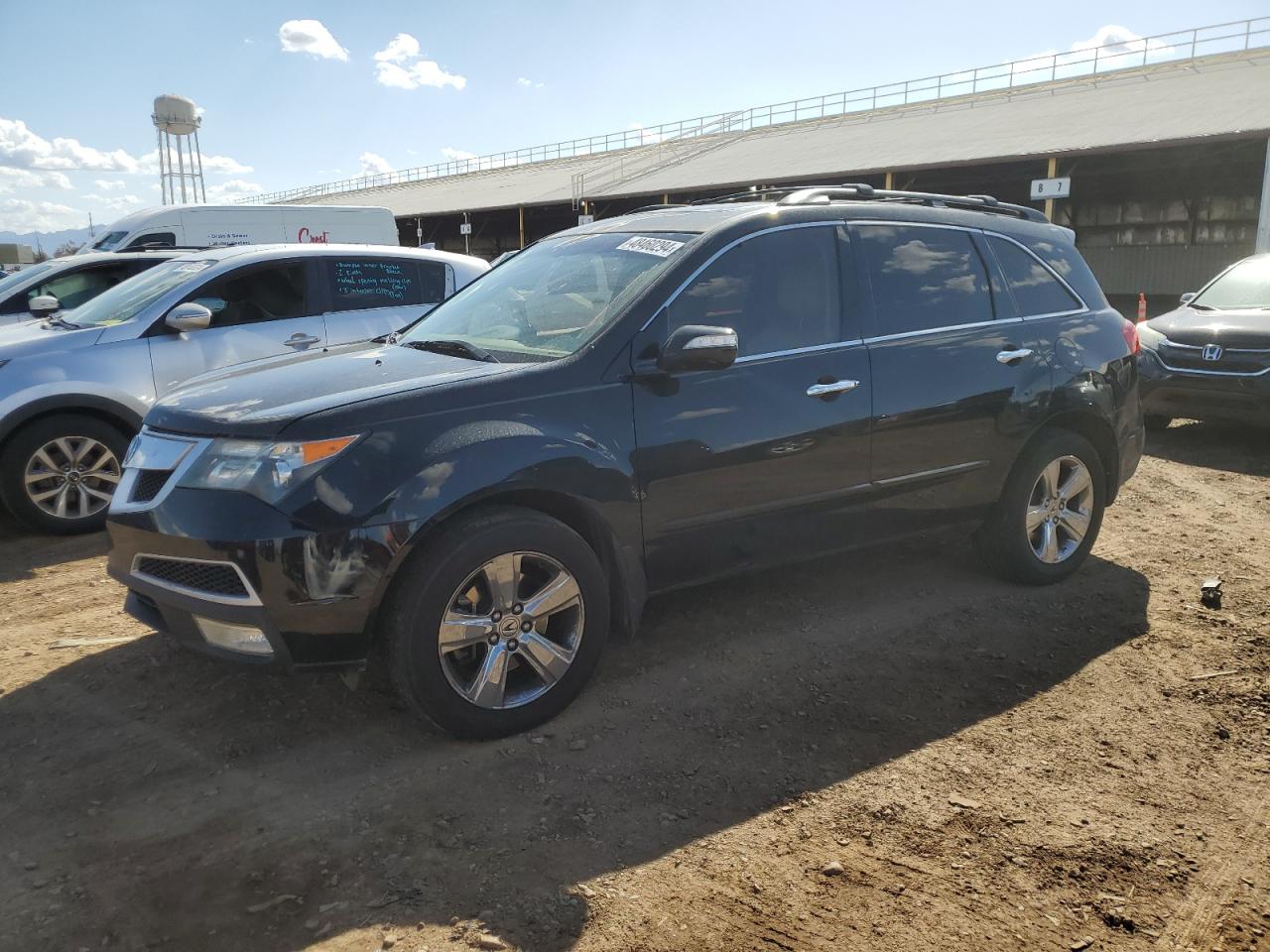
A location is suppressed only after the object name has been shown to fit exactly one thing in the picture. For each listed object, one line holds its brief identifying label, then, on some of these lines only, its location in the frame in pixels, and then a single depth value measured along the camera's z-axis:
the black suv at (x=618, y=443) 3.08
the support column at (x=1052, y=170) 22.16
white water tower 58.19
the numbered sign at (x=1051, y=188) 20.58
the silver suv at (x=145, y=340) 6.09
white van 15.29
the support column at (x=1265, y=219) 18.58
